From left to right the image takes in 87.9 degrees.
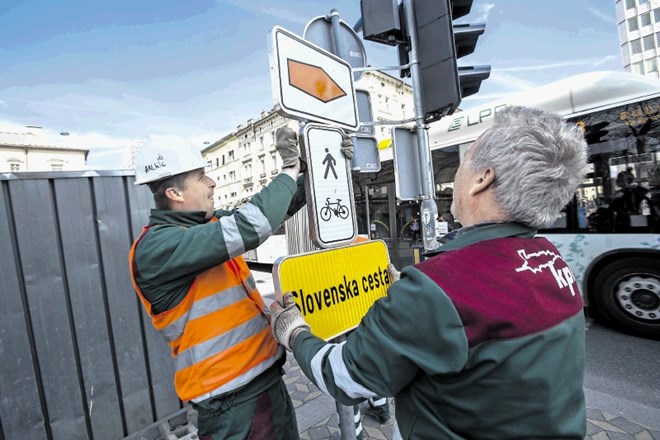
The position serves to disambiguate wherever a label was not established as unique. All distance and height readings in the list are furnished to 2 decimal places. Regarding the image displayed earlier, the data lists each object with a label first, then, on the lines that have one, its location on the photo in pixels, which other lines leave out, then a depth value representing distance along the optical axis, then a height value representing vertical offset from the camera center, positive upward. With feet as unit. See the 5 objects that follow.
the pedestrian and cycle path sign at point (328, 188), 5.09 +0.33
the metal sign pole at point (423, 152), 9.10 +1.23
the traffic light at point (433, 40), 8.57 +4.20
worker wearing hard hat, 4.48 -0.94
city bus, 14.51 -1.28
